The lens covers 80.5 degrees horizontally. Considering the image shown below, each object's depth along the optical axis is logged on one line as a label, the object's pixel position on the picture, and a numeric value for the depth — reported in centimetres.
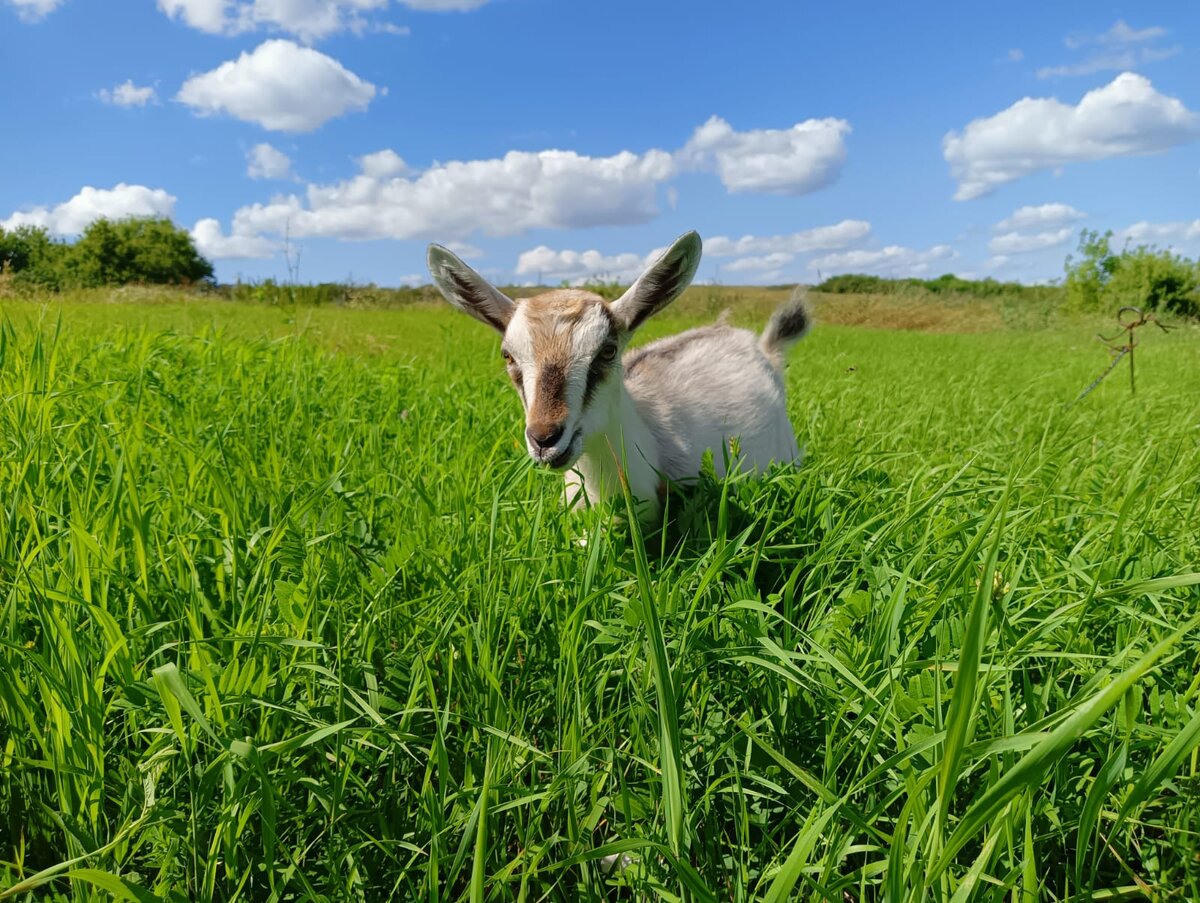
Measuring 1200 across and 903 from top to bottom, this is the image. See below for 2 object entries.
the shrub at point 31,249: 5457
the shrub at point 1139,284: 3356
